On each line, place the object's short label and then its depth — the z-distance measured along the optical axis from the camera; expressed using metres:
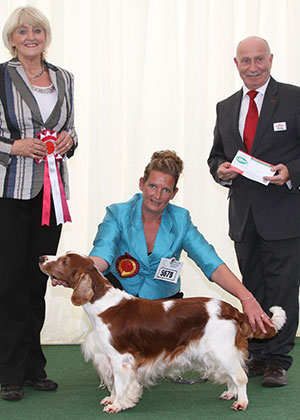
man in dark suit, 3.17
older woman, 2.79
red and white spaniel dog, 2.67
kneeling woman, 3.08
